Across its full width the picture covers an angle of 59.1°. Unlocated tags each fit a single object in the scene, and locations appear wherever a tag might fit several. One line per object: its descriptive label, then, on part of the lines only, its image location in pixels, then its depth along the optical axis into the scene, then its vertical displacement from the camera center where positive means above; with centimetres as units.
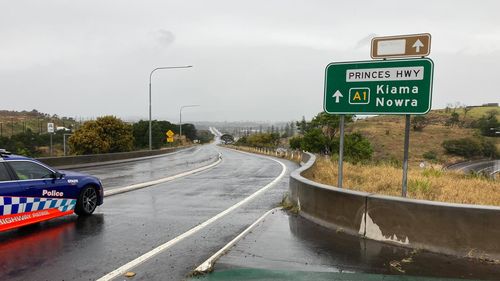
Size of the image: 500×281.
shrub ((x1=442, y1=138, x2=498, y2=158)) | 9056 -568
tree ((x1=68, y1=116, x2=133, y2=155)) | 5416 -296
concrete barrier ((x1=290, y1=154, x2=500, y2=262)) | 589 -152
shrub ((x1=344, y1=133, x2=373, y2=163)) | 4399 -299
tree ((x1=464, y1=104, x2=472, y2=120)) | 14650 +402
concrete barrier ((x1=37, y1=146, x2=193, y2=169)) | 2402 -296
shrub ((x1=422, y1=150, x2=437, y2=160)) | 8381 -685
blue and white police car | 737 -148
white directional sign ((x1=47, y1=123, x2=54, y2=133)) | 4027 -131
